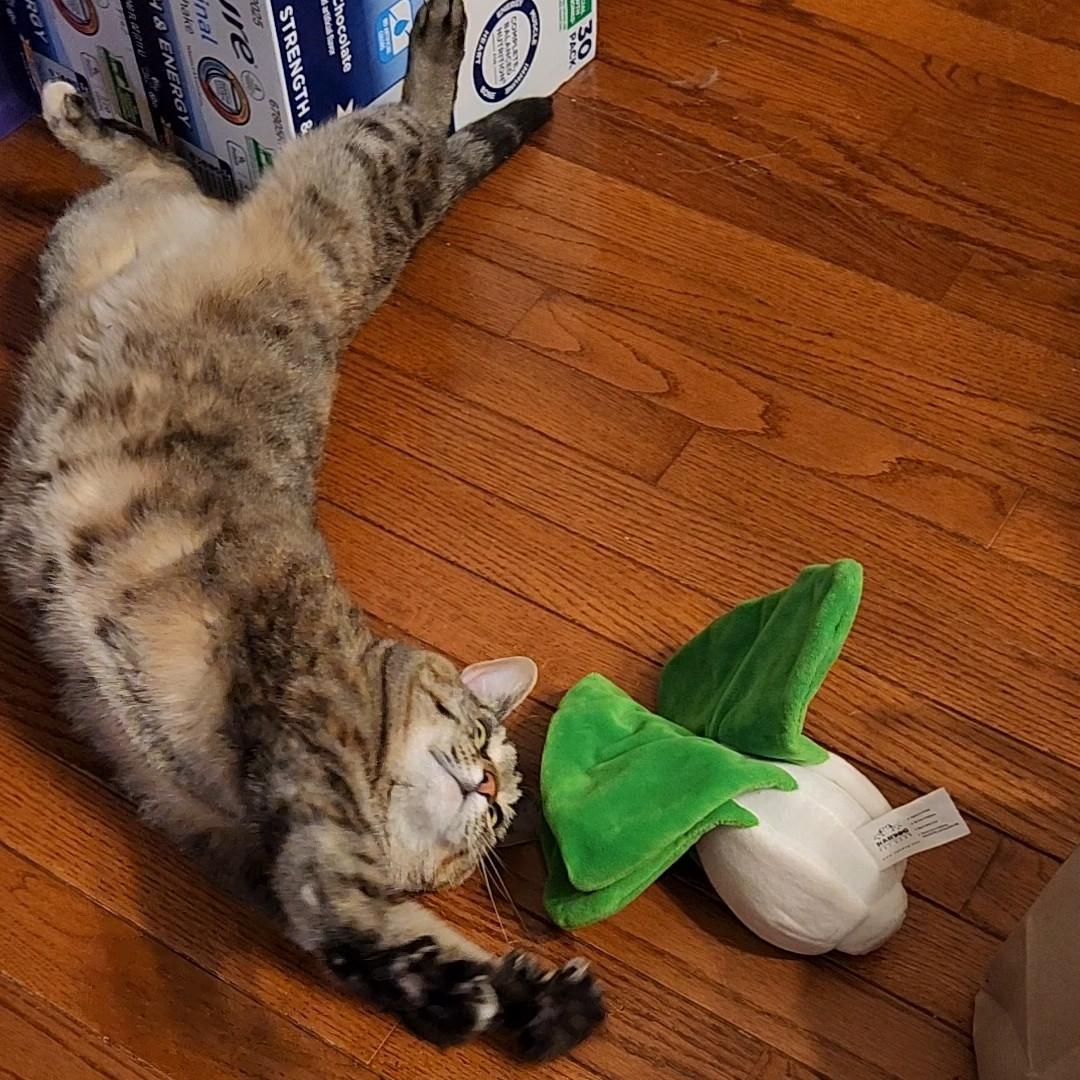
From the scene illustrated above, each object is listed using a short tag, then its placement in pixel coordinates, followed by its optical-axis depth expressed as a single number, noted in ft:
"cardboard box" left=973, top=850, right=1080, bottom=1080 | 3.18
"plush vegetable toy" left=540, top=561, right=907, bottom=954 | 3.70
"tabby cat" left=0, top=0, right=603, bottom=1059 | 3.73
